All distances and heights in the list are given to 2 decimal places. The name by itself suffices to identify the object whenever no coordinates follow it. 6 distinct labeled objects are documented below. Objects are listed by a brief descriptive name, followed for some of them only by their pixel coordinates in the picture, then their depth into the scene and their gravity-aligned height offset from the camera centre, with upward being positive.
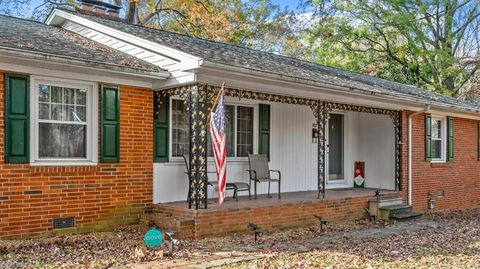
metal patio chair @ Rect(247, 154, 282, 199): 10.34 -0.58
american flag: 7.98 +0.01
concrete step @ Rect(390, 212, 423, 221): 11.38 -1.77
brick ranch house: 7.46 +0.30
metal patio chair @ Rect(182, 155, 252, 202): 9.37 -0.88
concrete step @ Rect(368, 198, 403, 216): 11.34 -1.49
